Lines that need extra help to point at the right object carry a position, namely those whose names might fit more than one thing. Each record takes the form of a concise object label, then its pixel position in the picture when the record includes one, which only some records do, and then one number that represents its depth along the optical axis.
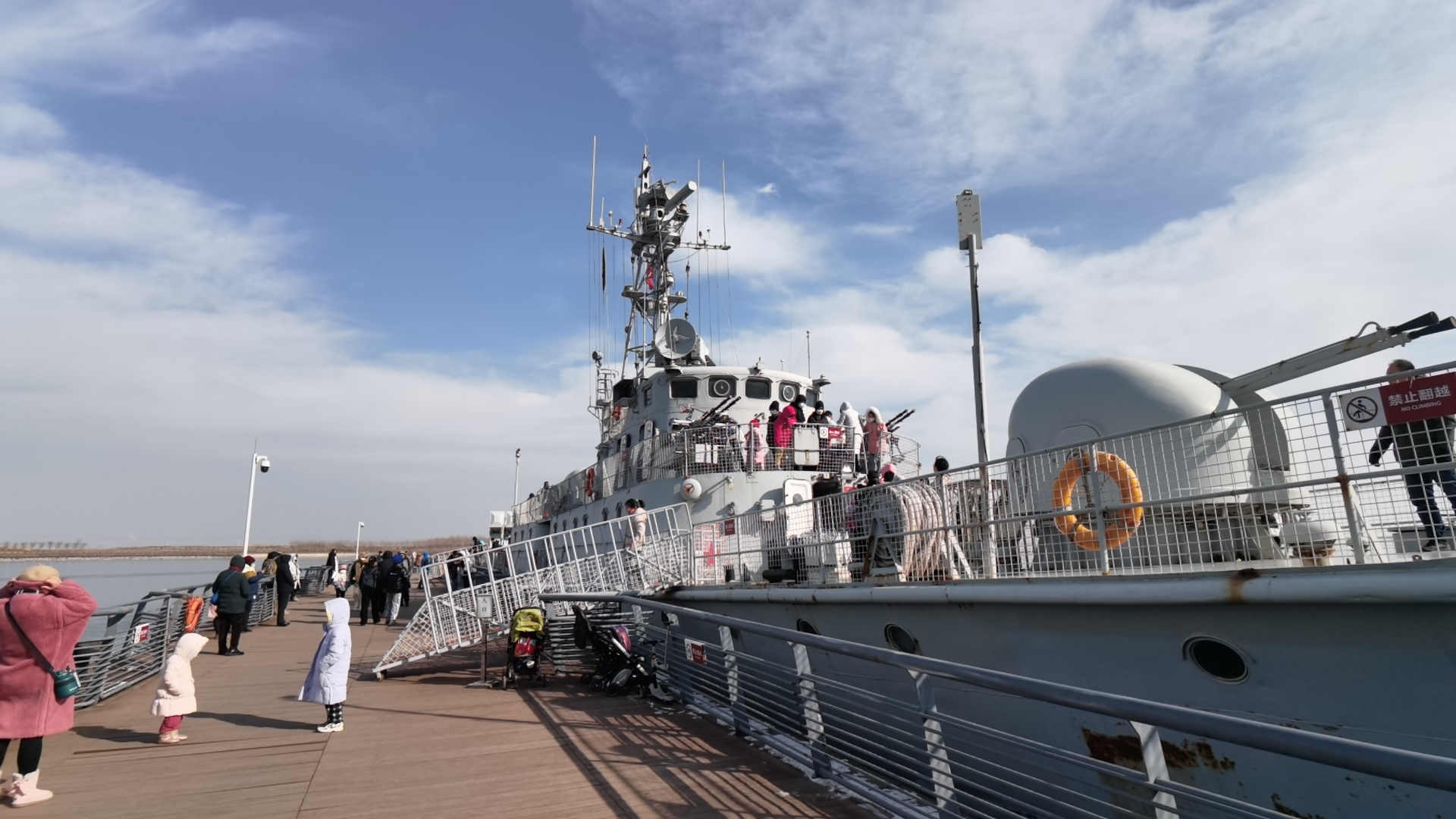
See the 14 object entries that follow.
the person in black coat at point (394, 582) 19.16
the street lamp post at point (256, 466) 23.48
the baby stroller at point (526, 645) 9.48
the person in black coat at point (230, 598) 12.70
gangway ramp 10.92
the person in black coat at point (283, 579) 18.83
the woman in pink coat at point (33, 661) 5.03
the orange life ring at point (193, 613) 10.46
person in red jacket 14.55
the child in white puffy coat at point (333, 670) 7.25
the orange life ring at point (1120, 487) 5.84
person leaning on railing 4.39
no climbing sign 4.37
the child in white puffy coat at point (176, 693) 6.94
